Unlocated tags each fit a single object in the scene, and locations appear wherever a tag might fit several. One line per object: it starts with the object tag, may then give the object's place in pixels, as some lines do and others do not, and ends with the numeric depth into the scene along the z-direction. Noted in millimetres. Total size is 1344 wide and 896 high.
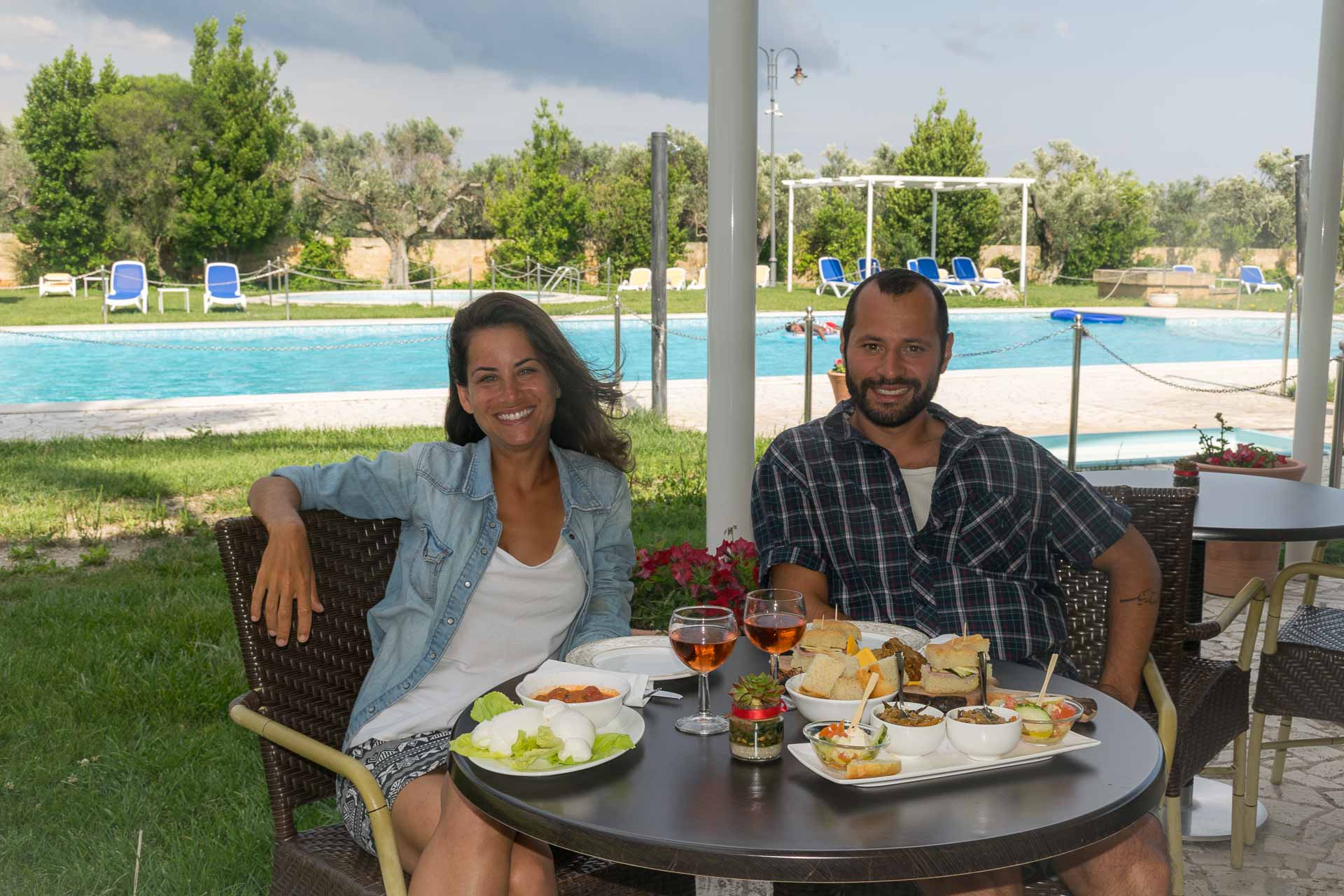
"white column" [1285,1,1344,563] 4930
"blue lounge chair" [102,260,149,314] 18297
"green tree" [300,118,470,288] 26016
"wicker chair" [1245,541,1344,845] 2588
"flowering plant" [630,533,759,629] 2912
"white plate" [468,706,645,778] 1271
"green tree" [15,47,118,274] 23609
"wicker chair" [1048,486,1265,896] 2246
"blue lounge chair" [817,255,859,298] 22609
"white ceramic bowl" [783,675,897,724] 1410
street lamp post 22203
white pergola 21391
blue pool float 19469
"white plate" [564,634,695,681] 1657
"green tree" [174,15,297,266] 23828
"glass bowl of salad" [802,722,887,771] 1249
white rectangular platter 1238
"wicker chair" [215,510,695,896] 1676
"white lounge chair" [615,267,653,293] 23859
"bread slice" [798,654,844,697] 1443
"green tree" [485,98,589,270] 24406
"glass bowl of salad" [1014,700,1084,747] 1316
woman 1848
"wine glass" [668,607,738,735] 1405
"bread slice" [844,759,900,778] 1231
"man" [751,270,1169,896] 2146
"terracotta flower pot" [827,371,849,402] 8242
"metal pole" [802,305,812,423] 7133
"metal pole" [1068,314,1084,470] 6398
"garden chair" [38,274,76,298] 21500
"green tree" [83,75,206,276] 23797
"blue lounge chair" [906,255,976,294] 20906
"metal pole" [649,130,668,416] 8047
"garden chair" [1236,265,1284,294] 23141
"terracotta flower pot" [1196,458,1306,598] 4816
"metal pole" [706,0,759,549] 3436
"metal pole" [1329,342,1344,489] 5996
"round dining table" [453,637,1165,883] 1088
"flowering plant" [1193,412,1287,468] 4895
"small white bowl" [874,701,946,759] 1280
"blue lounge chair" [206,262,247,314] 18906
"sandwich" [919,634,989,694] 1506
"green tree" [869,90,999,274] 24500
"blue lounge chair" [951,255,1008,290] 22734
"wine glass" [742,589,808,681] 1483
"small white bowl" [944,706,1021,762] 1275
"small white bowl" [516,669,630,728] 1465
